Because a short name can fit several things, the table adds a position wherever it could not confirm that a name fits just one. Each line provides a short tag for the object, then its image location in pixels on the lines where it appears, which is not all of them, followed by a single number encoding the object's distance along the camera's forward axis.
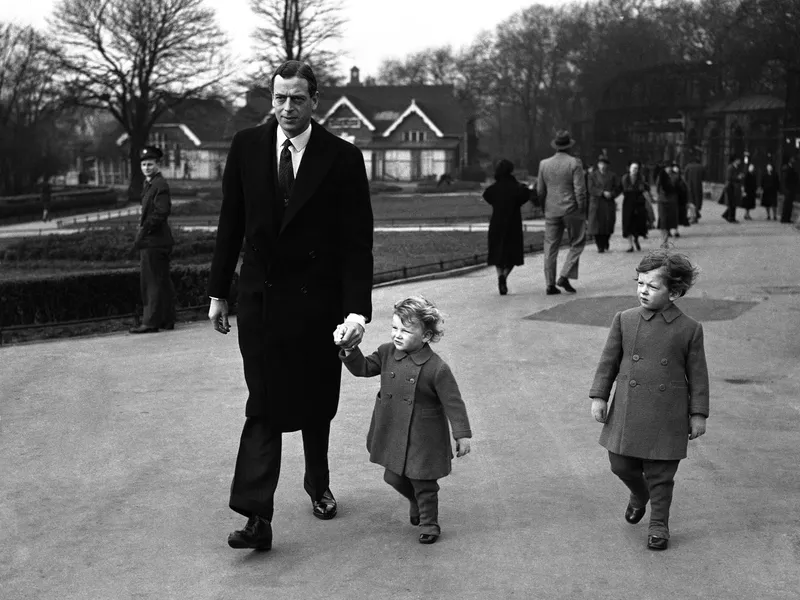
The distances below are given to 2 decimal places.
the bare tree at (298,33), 57.97
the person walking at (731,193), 29.35
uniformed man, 12.40
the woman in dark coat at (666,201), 22.36
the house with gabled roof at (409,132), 91.06
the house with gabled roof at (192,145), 94.06
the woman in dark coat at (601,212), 21.08
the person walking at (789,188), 29.02
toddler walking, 5.50
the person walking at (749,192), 31.11
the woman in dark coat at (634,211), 21.38
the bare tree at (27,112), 60.25
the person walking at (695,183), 29.11
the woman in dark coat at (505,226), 15.19
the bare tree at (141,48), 59.66
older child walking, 5.51
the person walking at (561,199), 15.02
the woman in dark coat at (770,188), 30.95
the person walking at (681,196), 23.94
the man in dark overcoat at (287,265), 5.43
